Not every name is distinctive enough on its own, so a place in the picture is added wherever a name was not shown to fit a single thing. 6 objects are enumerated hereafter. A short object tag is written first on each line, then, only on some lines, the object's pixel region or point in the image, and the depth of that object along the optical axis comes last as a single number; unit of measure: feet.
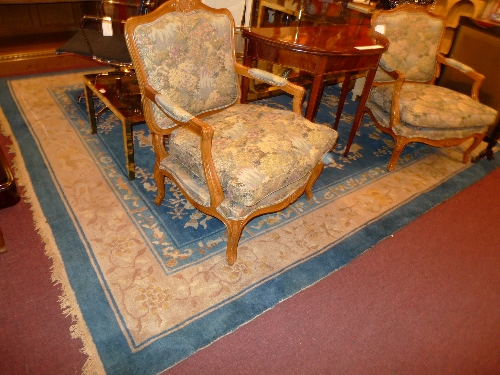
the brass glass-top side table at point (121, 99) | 7.55
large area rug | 5.33
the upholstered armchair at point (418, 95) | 8.95
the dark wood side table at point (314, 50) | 7.25
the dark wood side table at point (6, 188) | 5.82
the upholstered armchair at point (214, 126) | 5.61
